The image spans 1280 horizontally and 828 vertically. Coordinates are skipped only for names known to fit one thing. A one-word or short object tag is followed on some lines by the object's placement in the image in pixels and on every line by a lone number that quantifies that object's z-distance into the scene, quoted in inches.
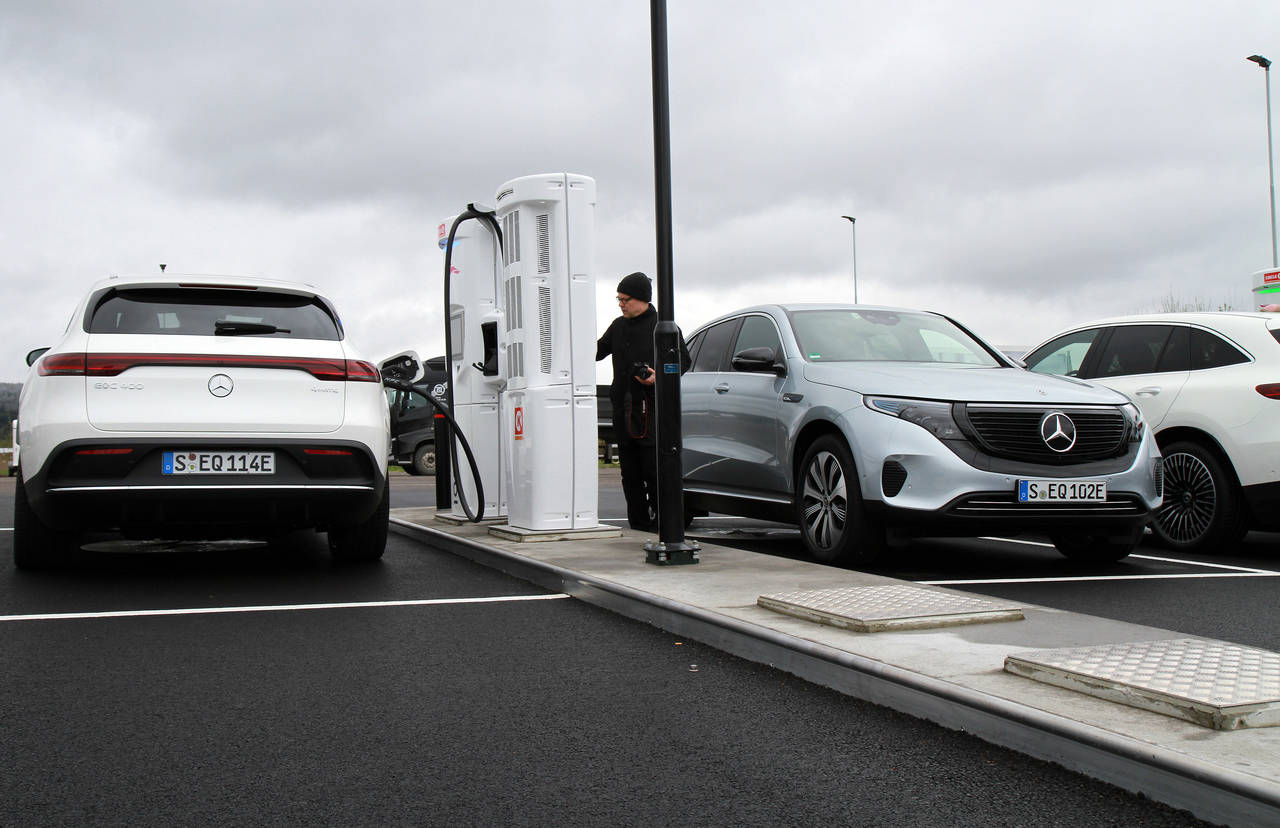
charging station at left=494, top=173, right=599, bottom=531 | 306.5
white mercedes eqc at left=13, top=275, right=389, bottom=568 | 235.3
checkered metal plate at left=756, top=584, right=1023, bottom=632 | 173.6
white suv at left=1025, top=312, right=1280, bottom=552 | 284.0
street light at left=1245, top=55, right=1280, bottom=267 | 1212.5
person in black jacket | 323.9
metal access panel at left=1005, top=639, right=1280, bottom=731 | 118.3
